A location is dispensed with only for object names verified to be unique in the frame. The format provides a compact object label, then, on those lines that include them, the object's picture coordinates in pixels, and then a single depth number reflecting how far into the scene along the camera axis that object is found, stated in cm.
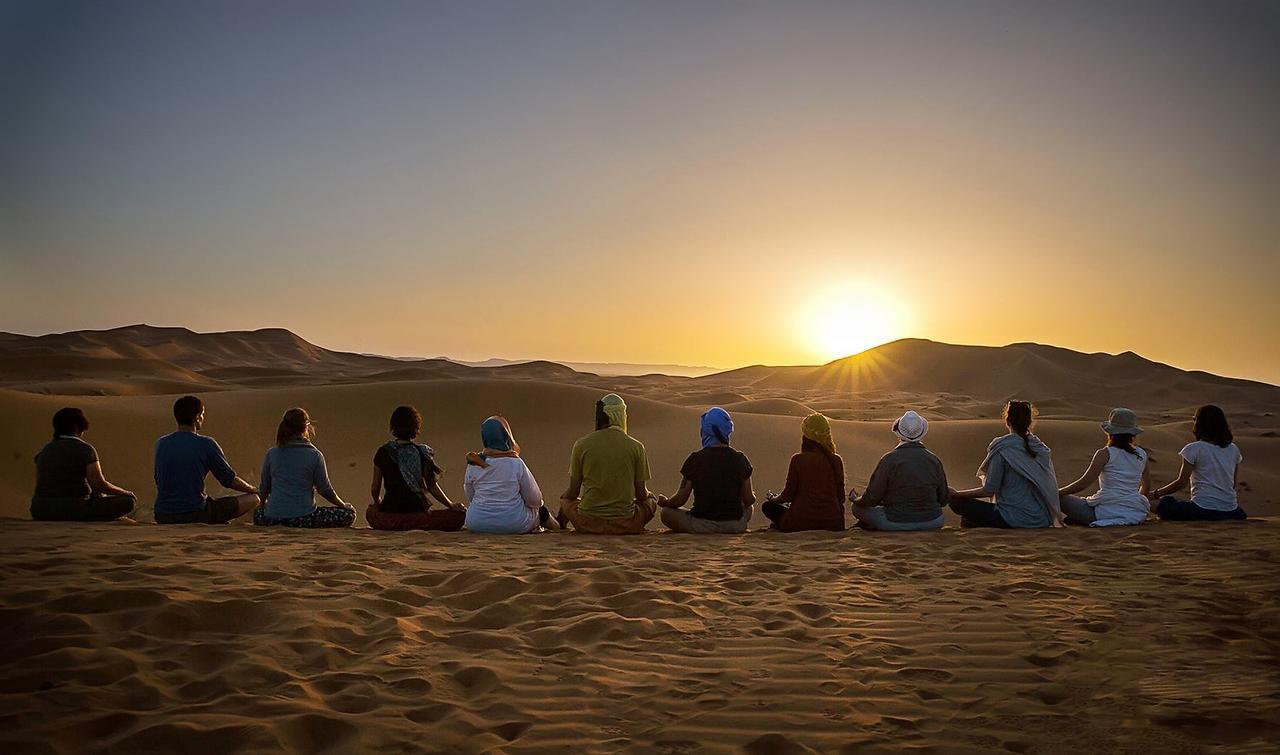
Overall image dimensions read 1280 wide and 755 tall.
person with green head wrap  768
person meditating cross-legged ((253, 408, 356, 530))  780
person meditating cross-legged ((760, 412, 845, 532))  797
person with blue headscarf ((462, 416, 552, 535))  777
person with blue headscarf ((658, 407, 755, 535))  785
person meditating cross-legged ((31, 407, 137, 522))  774
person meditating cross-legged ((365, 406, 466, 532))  786
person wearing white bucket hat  789
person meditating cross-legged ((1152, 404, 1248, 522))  811
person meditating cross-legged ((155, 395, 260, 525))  780
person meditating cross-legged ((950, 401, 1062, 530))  787
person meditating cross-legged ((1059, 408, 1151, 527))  799
